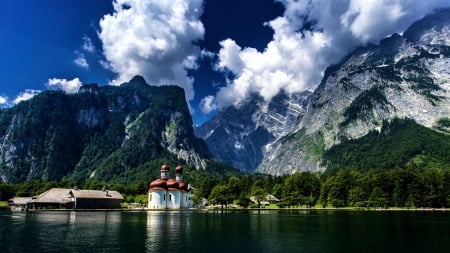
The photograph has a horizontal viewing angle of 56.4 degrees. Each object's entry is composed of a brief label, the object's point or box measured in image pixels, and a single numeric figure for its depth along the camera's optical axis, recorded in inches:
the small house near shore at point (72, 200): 5684.1
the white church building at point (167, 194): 6072.8
